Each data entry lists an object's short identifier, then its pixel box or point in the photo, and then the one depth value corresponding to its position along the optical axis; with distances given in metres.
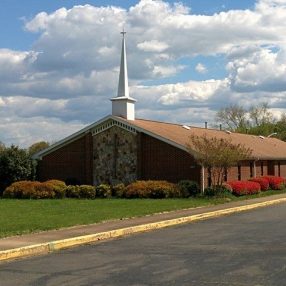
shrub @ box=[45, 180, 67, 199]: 32.41
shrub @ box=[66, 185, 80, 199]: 32.25
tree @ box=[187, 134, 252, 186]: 29.92
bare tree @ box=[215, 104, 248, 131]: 86.50
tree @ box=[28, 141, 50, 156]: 79.44
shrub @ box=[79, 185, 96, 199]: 31.97
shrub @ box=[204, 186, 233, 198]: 29.94
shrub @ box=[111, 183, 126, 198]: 31.55
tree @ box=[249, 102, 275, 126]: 88.44
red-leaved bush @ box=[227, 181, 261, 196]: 31.95
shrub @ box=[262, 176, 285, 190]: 38.69
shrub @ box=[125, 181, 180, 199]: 30.41
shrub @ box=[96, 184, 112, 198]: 31.97
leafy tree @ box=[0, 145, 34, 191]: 35.91
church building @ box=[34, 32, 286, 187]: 33.72
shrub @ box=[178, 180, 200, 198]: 30.75
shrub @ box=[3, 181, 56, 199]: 32.12
